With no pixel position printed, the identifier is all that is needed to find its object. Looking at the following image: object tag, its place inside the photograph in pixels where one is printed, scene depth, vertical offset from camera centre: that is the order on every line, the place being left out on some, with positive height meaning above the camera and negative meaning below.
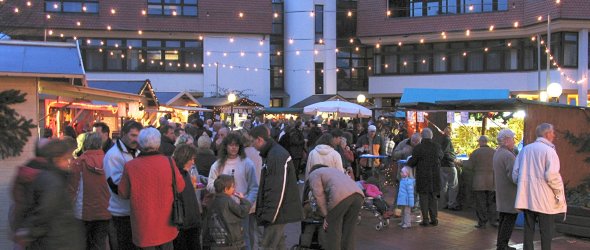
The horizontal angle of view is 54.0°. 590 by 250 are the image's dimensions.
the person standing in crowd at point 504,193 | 7.68 -0.95
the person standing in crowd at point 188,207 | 5.45 -0.79
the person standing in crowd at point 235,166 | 6.59 -0.48
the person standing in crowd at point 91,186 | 5.86 -0.62
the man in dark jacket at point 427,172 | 9.67 -0.83
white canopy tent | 21.03 +0.56
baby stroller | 9.18 -1.27
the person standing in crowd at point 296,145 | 15.01 -0.55
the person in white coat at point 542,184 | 6.84 -0.73
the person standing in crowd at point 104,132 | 7.59 -0.10
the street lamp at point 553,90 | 22.05 +1.23
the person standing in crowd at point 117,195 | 5.29 -0.65
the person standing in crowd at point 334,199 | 6.35 -0.83
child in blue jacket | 9.52 -1.18
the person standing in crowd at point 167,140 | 7.66 -0.22
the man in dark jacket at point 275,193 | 6.11 -0.74
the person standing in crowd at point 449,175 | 11.43 -1.03
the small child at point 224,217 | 5.84 -0.95
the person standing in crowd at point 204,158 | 8.03 -0.47
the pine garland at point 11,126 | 5.02 -0.01
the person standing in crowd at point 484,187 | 9.76 -1.08
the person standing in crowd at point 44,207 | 3.75 -0.54
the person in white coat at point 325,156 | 7.64 -0.44
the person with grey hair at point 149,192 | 4.70 -0.55
